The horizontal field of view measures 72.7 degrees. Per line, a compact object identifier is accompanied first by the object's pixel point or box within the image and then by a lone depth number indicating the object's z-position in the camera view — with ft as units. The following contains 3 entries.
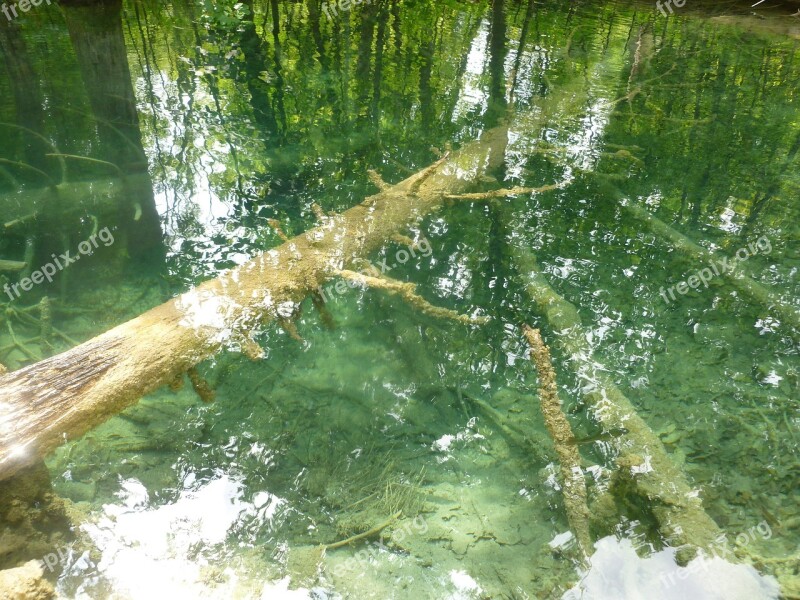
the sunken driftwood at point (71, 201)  15.89
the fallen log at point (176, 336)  7.85
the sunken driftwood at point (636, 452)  9.11
